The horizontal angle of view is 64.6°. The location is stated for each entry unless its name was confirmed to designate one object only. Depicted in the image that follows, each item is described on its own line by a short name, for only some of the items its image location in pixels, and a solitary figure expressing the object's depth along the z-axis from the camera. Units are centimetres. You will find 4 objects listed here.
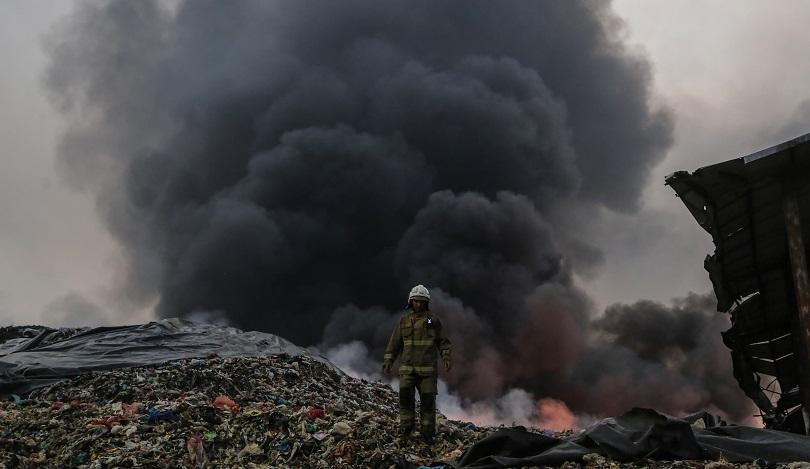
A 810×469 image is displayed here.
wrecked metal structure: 907
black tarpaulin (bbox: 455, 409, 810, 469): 665
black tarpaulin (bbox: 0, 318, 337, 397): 1446
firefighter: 855
